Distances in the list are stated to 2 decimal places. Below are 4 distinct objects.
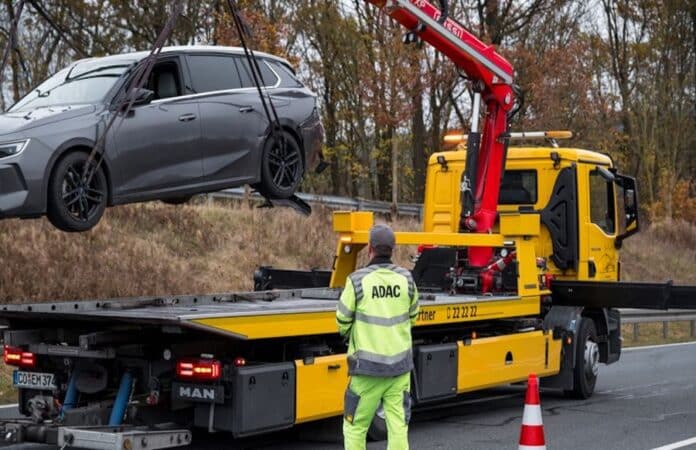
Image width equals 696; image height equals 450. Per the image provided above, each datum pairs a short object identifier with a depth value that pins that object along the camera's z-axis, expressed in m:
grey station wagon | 14.98
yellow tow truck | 13.25
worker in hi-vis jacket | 11.04
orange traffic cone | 11.63
